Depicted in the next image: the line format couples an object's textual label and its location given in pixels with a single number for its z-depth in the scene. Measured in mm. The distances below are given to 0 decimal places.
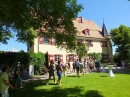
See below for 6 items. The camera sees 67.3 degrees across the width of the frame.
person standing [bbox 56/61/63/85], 6910
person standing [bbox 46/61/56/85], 7108
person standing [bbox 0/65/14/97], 3685
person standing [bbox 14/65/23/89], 6455
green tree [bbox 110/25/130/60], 20114
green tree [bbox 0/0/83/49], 5852
